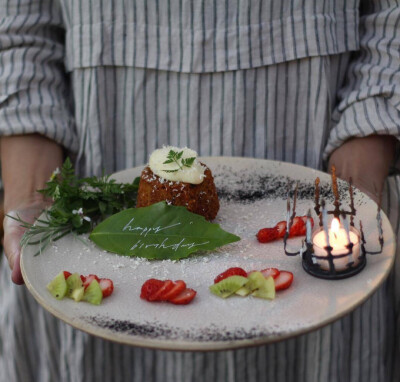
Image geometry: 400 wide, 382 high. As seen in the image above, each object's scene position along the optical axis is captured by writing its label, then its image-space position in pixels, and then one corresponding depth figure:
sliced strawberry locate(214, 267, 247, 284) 0.86
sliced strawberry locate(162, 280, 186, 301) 0.82
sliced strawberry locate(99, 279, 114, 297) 0.84
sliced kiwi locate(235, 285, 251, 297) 0.83
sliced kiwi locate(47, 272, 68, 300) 0.83
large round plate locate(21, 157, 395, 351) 0.75
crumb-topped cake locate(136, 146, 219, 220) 1.04
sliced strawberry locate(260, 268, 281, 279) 0.86
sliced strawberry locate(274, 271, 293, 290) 0.84
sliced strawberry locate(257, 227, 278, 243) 0.98
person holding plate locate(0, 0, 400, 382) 1.20
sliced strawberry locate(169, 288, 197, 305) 0.82
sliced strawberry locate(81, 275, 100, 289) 0.85
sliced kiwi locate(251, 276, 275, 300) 0.82
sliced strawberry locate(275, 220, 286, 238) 0.98
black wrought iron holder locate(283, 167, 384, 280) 0.85
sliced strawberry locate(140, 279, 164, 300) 0.83
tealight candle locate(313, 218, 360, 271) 0.85
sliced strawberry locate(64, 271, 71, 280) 0.87
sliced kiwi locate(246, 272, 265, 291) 0.84
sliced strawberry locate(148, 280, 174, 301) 0.82
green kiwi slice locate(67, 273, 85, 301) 0.82
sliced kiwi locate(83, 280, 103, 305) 0.82
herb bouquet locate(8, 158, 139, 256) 1.00
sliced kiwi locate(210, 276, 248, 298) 0.83
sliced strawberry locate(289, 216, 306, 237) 0.98
